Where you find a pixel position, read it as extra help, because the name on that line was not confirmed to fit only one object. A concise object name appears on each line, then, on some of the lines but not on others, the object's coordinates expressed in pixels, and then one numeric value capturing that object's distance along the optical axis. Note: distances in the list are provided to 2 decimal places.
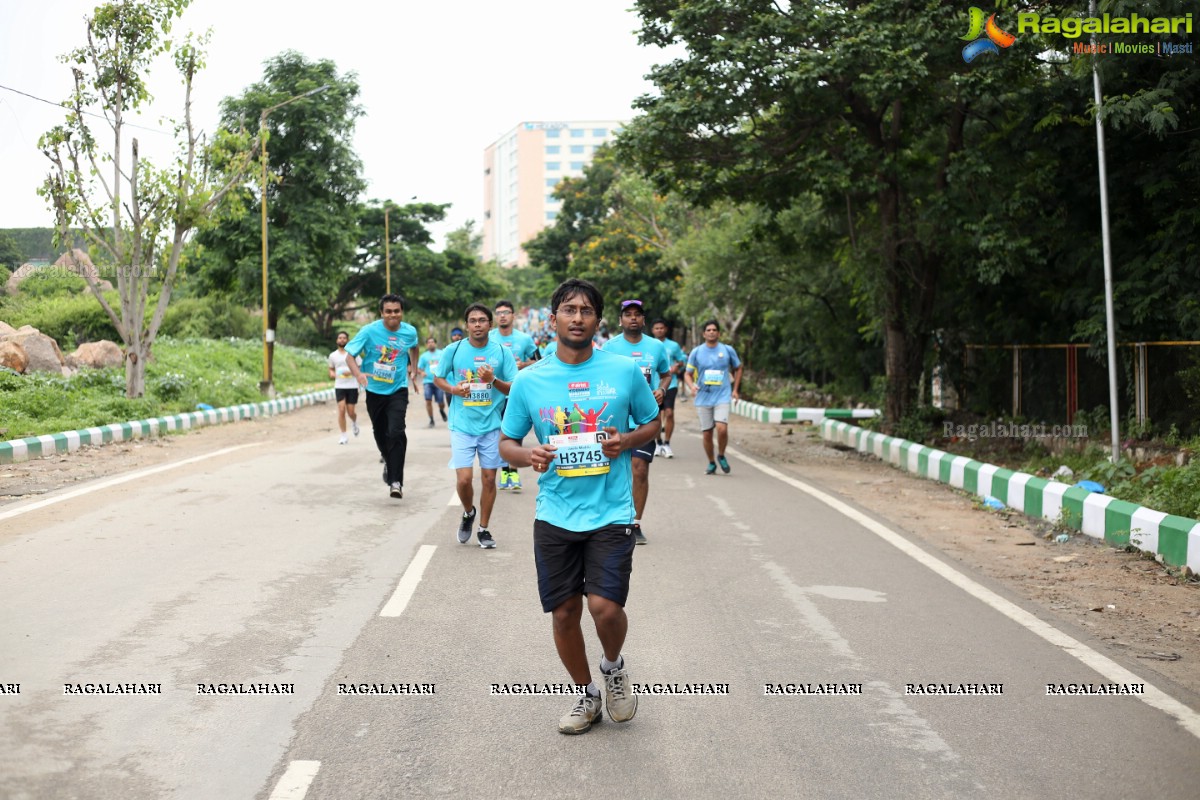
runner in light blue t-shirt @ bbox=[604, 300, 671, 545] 9.21
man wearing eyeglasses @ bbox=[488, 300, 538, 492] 11.51
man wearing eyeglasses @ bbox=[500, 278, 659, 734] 4.71
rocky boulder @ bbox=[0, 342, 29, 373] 21.08
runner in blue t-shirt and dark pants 11.16
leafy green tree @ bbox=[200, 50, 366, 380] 43.75
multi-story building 152.50
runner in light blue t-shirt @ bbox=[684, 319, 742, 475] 13.92
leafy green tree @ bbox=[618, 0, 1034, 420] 14.82
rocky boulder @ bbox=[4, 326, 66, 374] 22.44
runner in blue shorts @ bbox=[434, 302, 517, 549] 9.08
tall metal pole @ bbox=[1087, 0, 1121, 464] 11.40
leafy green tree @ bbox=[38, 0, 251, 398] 21.34
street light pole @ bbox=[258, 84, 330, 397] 30.62
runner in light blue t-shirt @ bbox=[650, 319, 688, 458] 15.76
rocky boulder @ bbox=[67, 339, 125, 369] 26.28
